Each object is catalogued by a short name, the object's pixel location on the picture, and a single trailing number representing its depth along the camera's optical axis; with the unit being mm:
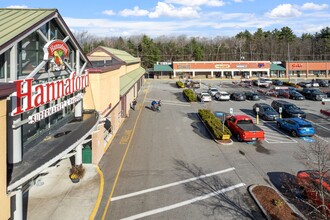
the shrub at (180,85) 59406
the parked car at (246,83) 61912
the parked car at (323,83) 59219
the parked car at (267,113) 28609
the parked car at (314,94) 41241
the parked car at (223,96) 41744
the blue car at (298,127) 22562
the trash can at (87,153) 16984
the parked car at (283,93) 44228
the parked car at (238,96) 42134
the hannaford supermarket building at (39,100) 7969
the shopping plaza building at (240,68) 77688
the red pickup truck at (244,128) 21047
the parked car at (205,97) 40281
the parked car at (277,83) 61669
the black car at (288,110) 29203
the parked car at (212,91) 46100
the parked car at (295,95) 41816
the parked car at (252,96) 42125
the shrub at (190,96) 41059
